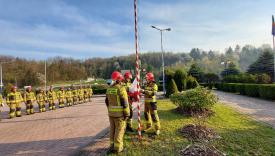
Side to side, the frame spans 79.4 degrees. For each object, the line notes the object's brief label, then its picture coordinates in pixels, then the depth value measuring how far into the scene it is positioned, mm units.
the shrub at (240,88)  18394
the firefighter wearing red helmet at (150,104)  5343
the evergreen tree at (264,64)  31385
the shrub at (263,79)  23099
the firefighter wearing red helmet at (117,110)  4241
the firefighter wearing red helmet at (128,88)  5157
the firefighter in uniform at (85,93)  16836
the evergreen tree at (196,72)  40527
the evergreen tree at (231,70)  42100
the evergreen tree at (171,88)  14529
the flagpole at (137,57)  4913
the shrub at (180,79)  15903
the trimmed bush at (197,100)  7360
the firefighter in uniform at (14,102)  9740
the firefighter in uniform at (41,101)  11377
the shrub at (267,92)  13069
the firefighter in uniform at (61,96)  13391
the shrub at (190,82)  15602
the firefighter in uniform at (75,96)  15146
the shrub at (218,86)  28460
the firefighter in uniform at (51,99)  12146
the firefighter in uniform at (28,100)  10630
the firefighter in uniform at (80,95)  15945
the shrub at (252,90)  15482
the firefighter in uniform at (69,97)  14347
